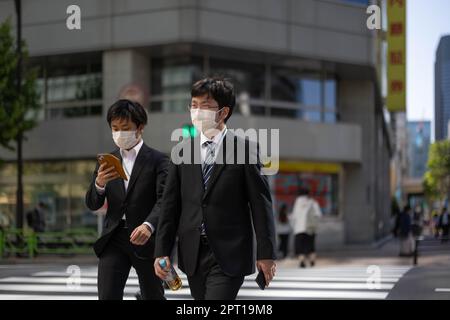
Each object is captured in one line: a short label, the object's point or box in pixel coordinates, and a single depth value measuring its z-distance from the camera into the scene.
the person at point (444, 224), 25.27
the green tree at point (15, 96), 18.14
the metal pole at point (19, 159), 18.00
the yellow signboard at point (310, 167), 21.91
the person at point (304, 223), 14.27
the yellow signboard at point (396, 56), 21.59
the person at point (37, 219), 19.02
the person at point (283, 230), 16.95
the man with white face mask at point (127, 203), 4.38
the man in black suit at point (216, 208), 3.61
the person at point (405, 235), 17.65
